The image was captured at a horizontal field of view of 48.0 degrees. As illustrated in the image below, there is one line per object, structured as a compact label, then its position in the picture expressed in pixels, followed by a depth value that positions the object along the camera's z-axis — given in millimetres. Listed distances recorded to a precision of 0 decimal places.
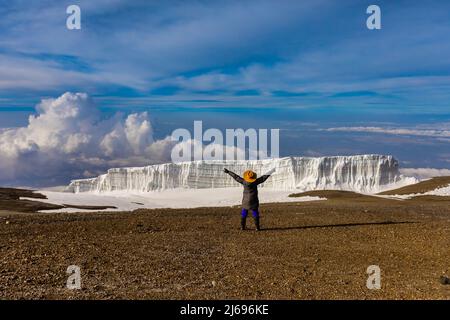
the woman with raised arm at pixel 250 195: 18891
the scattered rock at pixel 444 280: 10453
